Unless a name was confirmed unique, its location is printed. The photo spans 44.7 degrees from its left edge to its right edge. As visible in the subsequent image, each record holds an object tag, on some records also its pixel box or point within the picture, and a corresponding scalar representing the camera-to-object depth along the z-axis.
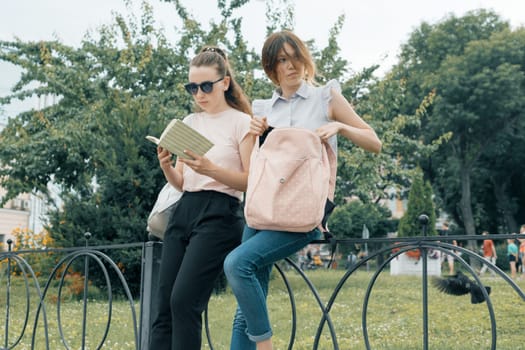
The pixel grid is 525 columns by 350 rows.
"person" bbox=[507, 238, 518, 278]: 18.38
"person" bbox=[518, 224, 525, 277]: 16.80
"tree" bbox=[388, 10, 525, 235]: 28.36
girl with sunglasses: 2.75
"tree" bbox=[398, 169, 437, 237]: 22.23
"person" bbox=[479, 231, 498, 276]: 19.64
